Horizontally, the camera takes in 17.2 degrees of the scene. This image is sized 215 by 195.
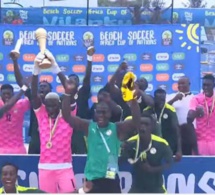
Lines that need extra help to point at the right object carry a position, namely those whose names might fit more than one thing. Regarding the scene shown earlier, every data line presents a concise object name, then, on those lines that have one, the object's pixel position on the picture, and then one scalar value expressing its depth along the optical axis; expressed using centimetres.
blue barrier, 878
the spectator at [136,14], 1839
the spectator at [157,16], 1861
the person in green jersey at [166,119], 923
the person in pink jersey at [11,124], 909
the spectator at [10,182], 757
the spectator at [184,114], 966
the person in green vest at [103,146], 773
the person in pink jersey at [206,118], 966
